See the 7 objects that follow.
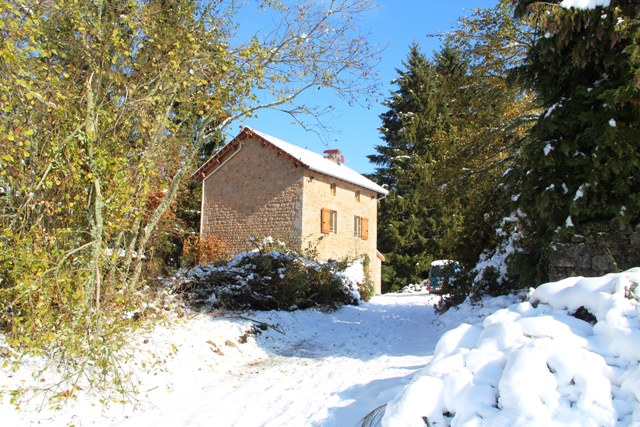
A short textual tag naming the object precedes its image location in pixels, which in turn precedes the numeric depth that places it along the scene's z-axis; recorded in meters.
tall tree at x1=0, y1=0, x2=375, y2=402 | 5.23
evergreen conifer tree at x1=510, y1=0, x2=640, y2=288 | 6.17
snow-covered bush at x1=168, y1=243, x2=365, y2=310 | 10.86
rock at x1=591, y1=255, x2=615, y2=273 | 6.43
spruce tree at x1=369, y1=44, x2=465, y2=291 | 30.25
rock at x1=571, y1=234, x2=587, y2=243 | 6.64
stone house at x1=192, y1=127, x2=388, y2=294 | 19.59
